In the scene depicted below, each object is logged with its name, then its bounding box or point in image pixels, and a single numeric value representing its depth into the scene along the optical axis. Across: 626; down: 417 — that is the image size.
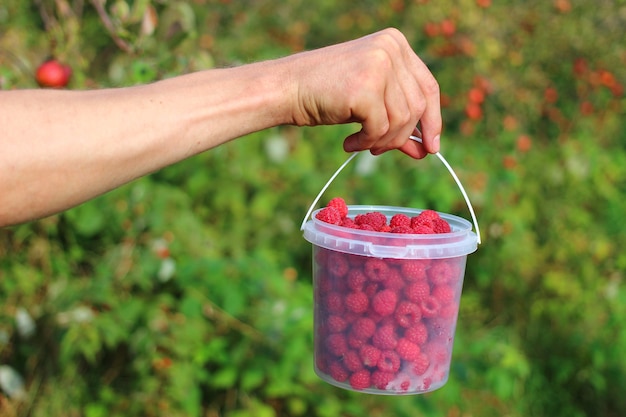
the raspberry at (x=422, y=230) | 1.39
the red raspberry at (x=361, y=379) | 1.37
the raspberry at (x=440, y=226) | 1.44
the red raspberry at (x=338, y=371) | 1.39
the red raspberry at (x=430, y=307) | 1.35
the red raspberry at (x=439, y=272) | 1.37
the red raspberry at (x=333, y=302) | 1.39
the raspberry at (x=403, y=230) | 1.38
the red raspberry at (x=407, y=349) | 1.36
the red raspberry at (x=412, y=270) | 1.34
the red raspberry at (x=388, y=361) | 1.35
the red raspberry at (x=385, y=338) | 1.34
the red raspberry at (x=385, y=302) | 1.32
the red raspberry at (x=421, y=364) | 1.38
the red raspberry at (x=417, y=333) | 1.35
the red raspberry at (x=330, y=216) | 1.43
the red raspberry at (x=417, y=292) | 1.33
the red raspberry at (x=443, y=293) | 1.37
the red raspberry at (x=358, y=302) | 1.35
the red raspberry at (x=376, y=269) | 1.34
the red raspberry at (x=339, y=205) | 1.48
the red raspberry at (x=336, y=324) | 1.38
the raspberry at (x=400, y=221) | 1.45
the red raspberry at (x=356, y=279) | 1.36
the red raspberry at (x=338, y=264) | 1.38
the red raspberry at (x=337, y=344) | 1.39
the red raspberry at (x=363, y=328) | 1.34
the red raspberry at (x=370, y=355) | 1.35
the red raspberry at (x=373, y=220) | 1.44
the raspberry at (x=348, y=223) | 1.42
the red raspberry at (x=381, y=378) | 1.36
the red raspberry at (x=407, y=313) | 1.33
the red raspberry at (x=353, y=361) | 1.37
